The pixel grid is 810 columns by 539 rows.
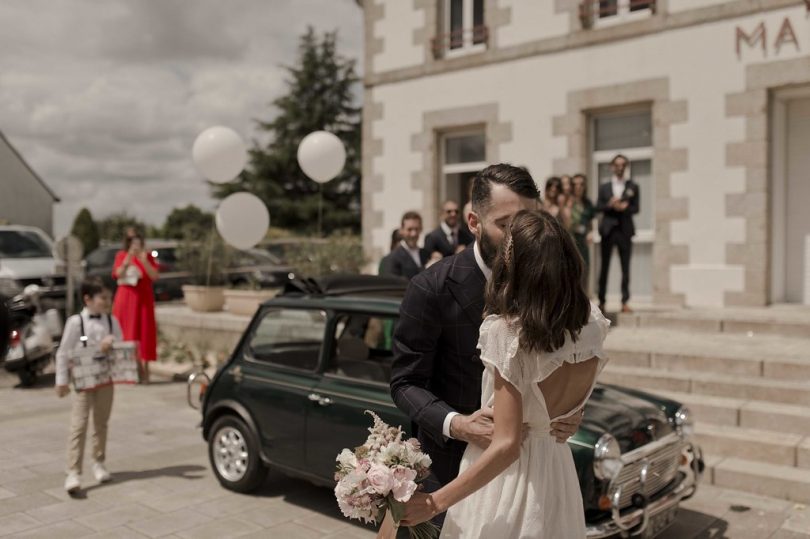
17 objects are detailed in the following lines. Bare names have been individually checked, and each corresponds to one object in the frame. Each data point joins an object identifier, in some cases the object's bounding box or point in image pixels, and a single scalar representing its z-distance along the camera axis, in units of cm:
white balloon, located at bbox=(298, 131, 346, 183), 1090
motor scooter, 1001
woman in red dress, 1000
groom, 275
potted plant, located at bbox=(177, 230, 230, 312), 1312
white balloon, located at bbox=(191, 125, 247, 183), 1055
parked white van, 1384
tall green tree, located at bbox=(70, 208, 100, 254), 3325
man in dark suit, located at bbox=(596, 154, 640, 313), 921
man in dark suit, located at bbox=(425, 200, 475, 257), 808
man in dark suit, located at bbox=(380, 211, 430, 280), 792
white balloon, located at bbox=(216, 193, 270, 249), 1064
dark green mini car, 430
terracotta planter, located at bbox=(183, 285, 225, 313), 1307
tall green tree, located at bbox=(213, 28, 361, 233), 3750
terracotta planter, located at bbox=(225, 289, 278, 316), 1202
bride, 228
